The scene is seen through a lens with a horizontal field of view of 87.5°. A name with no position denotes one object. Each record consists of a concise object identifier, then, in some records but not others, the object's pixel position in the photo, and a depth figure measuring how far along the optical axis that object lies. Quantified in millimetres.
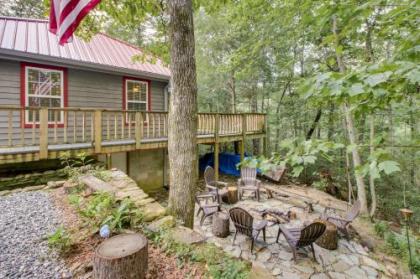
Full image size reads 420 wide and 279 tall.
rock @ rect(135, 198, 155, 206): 3287
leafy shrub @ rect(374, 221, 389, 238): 5605
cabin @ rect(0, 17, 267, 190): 5578
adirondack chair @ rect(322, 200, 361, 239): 4852
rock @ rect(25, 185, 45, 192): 4172
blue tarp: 11031
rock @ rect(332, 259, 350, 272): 3900
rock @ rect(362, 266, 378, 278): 3802
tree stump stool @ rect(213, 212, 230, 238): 4805
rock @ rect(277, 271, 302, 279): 3643
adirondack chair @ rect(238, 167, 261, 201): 7477
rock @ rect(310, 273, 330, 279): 3662
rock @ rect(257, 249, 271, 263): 4115
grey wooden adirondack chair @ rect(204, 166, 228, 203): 6437
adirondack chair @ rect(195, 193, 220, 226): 5419
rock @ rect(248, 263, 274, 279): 2013
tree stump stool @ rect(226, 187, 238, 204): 6895
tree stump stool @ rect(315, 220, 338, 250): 4512
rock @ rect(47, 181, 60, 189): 4306
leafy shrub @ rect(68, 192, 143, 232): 2553
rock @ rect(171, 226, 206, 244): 2483
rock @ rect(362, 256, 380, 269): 4066
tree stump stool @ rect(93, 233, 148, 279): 1753
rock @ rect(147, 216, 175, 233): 2697
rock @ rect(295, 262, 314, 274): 3801
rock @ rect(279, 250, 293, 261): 4164
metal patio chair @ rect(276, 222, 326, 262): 3907
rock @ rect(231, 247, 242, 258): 4241
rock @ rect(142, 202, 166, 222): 2934
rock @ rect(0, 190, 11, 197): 3886
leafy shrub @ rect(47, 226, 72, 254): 2244
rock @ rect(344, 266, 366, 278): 3740
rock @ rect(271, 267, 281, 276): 3713
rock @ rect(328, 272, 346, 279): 3678
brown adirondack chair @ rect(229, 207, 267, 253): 4336
